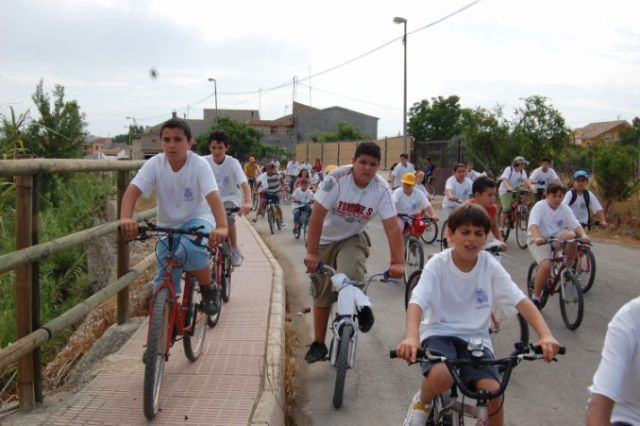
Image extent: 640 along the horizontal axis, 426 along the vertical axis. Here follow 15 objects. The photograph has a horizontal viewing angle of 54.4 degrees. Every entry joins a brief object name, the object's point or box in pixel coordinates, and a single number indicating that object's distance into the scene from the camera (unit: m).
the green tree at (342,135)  63.53
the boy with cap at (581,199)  9.30
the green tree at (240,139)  58.34
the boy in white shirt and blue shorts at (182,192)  4.74
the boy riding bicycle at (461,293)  3.48
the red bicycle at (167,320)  3.97
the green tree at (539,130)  22.25
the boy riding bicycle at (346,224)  5.17
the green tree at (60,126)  18.45
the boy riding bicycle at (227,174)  7.77
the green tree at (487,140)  22.81
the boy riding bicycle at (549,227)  7.61
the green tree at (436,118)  56.25
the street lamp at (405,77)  24.83
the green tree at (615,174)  16.75
